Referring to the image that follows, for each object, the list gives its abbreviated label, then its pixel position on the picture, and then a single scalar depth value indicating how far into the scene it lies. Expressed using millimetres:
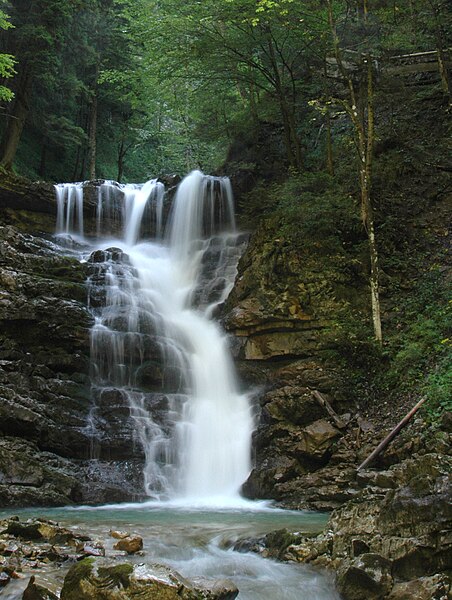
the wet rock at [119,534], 6399
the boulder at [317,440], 10138
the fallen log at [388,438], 8727
